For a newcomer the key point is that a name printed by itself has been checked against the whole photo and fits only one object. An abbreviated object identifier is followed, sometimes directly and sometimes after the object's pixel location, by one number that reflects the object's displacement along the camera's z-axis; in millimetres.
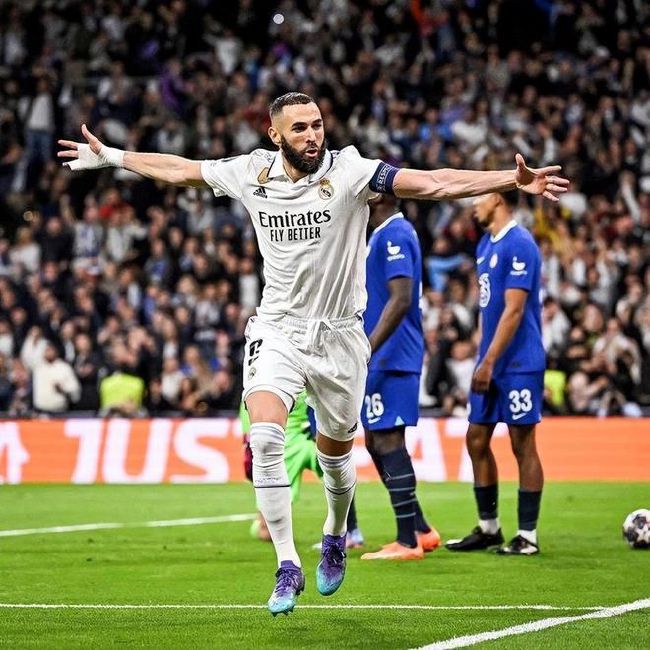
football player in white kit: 7547
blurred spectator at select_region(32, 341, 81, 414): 21438
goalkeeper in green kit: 11852
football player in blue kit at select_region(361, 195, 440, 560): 10305
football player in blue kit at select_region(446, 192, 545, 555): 10703
